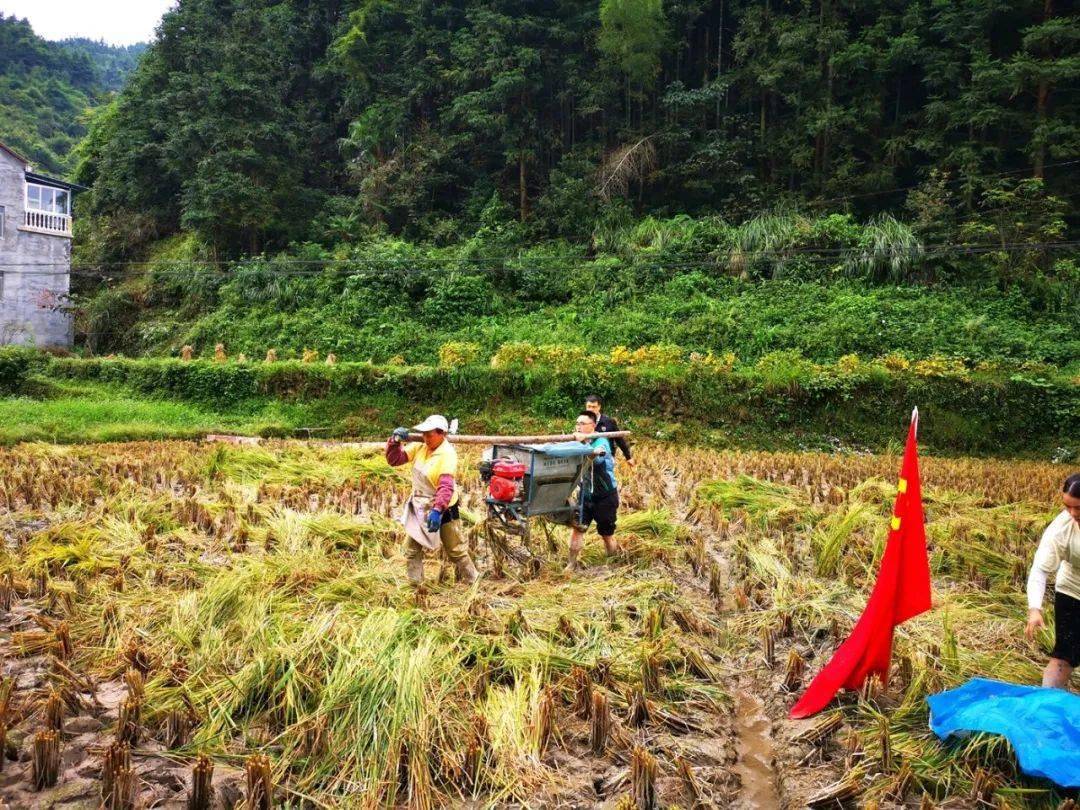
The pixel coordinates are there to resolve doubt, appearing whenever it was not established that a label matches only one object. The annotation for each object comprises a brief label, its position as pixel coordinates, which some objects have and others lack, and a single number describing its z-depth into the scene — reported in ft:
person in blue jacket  19.17
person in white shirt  11.58
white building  75.15
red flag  12.01
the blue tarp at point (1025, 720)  9.13
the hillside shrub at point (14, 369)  58.75
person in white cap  16.40
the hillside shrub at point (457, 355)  54.13
